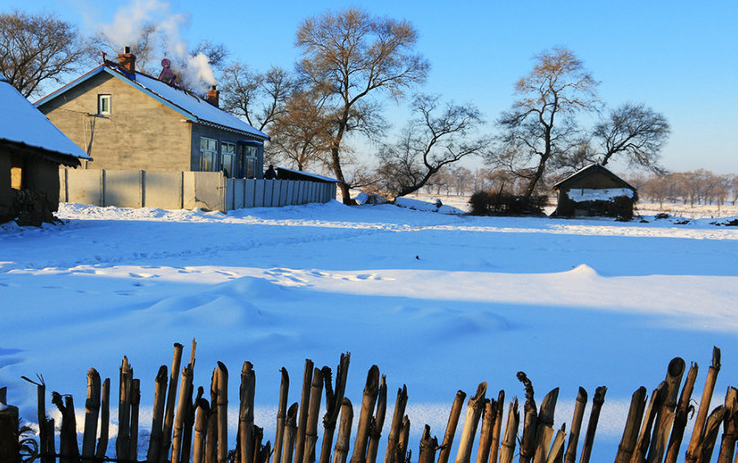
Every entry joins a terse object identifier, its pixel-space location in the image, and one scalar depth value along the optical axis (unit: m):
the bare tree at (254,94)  43.12
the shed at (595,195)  32.41
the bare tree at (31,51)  33.31
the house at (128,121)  23.50
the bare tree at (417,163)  39.28
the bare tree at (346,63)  35.19
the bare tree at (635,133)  40.84
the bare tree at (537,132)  38.72
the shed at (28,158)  12.27
